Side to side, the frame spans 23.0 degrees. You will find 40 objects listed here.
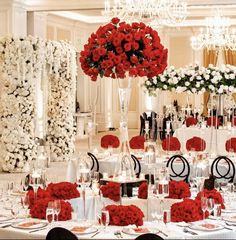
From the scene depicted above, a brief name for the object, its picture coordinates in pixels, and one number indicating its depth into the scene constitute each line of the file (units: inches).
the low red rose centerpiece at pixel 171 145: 313.4
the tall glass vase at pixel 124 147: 202.4
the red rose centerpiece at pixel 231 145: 301.1
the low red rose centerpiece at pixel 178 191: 193.1
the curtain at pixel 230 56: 769.6
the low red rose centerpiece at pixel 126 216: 159.2
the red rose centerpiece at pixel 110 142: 315.0
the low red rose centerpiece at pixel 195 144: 297.1
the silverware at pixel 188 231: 152.8
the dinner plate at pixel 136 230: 151.9
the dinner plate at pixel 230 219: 164.9
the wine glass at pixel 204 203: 158.3
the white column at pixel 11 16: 501.7
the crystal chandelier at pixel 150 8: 370.6
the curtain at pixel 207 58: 776.3
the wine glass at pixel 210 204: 158.2
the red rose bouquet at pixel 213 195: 173.2
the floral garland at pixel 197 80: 346.9
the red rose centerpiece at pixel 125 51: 193.6
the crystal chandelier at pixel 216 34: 555.1
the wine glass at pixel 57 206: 156.3
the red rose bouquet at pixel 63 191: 191.6
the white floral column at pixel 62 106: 474.9
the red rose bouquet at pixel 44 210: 166.2
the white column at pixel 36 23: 535.2
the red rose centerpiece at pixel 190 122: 484.7
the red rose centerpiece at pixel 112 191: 197.3
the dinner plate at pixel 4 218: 167.0
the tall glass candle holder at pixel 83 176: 178.9
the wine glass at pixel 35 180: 183.0
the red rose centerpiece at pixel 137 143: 312.9
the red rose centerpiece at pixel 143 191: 195.5
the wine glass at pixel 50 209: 156.3
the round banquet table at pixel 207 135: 430.6
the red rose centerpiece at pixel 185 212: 162.9
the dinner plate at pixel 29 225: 158.0
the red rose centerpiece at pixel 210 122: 427.8
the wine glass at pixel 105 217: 151.9
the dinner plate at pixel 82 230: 152.8
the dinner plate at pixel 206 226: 155.4
